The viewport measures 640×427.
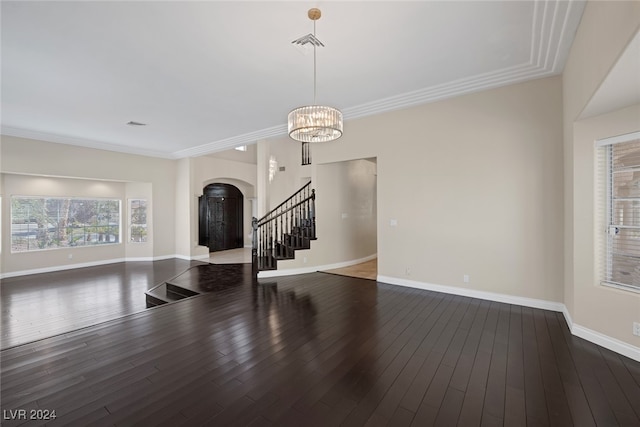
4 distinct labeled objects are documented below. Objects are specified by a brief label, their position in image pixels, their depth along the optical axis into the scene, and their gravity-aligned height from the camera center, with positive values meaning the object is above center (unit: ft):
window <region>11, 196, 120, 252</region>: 22.18 -0.72
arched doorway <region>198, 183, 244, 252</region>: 34.14 -0.51
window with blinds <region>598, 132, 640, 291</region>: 8.89 -0.01
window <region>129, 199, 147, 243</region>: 28.66 -0.76
